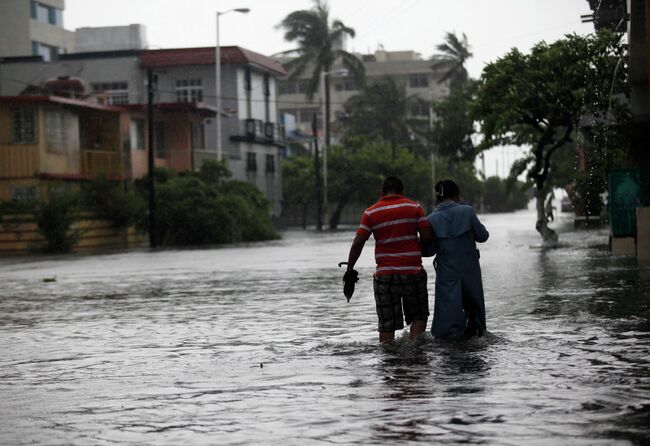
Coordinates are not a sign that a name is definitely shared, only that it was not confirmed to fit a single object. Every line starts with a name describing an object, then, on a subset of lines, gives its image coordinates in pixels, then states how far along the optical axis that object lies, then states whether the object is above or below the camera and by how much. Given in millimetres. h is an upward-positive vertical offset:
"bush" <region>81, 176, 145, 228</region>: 51188 +253
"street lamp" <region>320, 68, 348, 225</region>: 77750 +5936
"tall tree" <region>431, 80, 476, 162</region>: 57594 +3111
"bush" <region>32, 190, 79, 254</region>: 46500 -414
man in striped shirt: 11172 -560
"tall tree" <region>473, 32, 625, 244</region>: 34188 +3026
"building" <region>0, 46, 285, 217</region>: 71125 +7506
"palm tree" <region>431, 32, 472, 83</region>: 104688 +12141
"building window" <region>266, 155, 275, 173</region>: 79750 +2568
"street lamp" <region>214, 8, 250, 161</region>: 64875 +5561
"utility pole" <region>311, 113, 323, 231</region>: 74375 +474
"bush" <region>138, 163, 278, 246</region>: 52219 -377
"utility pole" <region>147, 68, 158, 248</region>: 49250 +974
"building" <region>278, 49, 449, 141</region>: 144500 +13626
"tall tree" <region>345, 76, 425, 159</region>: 106812 +7660
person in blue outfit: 11320 -647
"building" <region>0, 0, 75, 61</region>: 85000 +12619
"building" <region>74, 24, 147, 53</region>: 79812 +11077
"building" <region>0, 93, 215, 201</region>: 51562 +3169
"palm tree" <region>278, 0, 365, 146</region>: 87062 +11648
